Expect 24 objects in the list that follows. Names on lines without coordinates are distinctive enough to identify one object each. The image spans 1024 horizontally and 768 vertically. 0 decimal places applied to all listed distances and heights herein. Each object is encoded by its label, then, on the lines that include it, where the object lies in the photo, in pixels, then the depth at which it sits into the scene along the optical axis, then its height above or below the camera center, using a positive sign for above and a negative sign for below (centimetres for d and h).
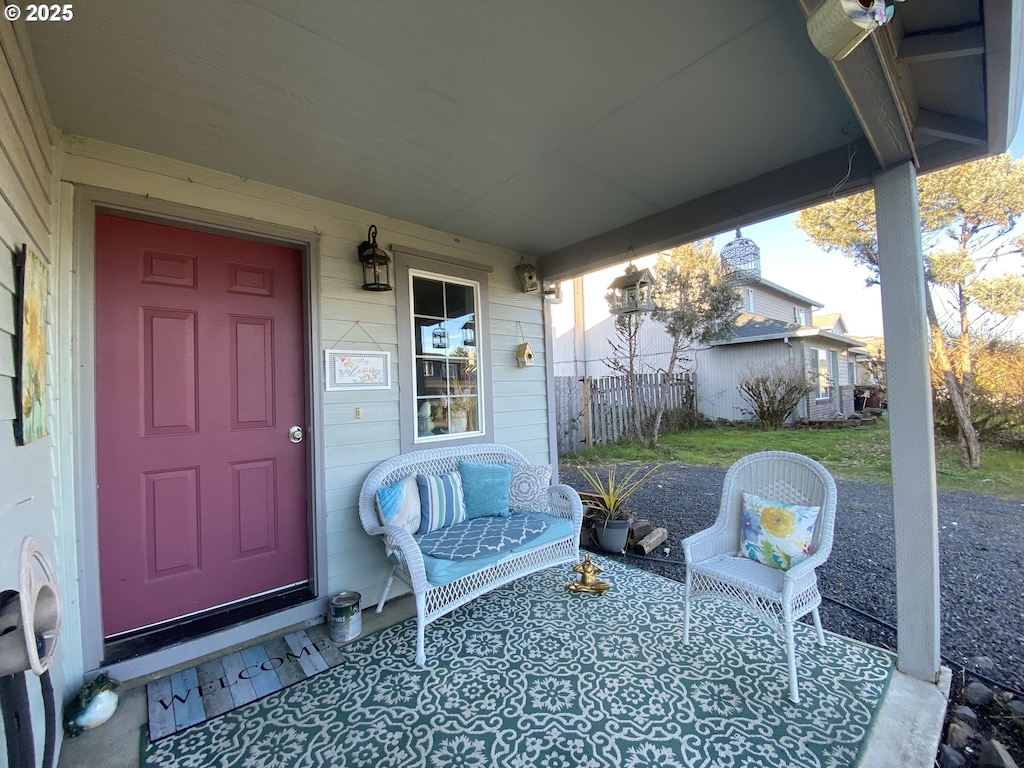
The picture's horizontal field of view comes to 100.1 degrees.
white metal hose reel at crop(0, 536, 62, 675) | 86 -47
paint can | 230 -120
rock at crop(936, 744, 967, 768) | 148 -133
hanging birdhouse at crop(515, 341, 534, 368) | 355 +31
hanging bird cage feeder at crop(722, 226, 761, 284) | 250 +75
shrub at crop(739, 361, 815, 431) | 883 -16
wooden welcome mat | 179 -130
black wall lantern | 265 +83
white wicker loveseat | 219 -86
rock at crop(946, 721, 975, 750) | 157 -133
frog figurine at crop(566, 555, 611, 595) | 275 -125
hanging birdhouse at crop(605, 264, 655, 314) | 305 +69
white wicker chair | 189 -85
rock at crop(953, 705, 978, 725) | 168 -134
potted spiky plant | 340 -104
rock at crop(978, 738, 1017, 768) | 145 -131
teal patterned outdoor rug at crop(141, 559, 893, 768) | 156 -131
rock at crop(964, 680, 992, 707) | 177 -133
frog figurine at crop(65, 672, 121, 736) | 170 -122
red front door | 210 -10
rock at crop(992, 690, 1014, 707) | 177 -134
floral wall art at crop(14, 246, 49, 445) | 130 +20
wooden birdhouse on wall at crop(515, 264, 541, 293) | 361 +96
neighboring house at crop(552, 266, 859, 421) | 1008 +98
